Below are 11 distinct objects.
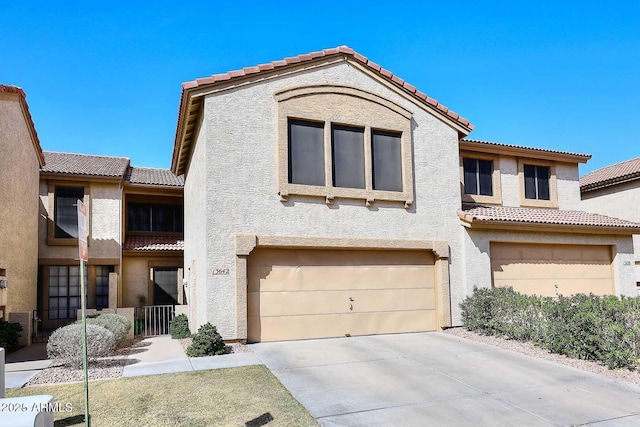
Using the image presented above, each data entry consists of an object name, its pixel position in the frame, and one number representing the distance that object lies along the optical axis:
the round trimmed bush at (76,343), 9.92
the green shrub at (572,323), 9.41
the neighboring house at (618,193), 22.02
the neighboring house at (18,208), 13.54
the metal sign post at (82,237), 5.83
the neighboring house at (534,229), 14.76
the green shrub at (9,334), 12.27
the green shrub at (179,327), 14.48
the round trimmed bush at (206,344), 10.86
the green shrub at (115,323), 12.04
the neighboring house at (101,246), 18.94
